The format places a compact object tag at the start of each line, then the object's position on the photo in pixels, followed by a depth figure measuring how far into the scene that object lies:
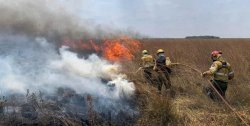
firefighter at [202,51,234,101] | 6.26
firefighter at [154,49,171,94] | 7.10
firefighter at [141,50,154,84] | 7.58
